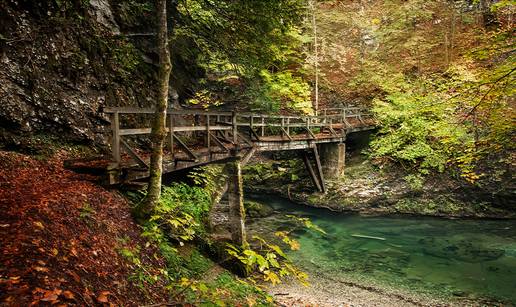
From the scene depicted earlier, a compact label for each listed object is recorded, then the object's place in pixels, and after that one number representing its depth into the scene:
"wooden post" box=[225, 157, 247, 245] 9.38
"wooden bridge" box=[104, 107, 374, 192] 6.73
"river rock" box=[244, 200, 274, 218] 16.86
